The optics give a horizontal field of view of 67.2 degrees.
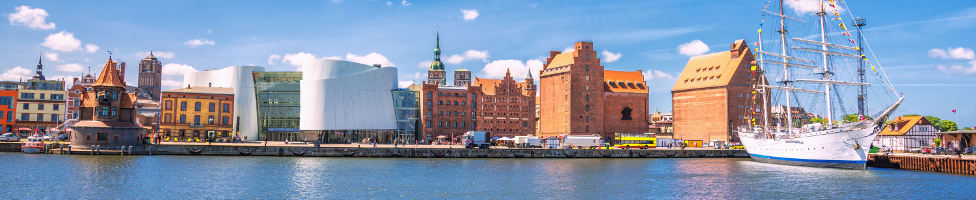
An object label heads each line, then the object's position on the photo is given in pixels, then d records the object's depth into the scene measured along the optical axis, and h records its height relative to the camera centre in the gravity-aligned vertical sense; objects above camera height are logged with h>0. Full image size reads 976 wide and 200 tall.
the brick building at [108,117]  79.00 +1.48
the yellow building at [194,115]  110.50 +2.39
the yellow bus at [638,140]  109.20 -0.90
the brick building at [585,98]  131.38 +6.59
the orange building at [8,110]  116.12 +3.02
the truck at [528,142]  100.81 -1.19
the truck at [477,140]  94.99 -0.92
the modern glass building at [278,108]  120.88 +3.82
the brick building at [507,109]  136.00 +4.60
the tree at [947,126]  138.75 +2.09
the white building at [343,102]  117.75 +4.89
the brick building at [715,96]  120.12 +6.65
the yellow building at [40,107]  117.19 +3.53
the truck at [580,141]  99.06 -0.99
